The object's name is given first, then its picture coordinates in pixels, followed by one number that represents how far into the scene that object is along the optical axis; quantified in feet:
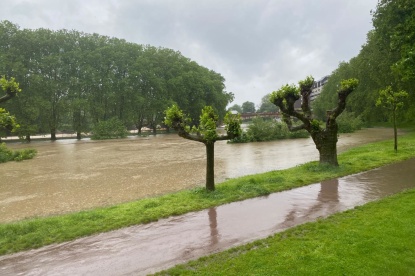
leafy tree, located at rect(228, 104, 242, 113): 581.53
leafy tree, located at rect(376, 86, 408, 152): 54.90
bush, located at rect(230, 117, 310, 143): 107.65
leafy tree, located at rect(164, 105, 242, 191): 32.32
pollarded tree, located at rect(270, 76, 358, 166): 41.75
